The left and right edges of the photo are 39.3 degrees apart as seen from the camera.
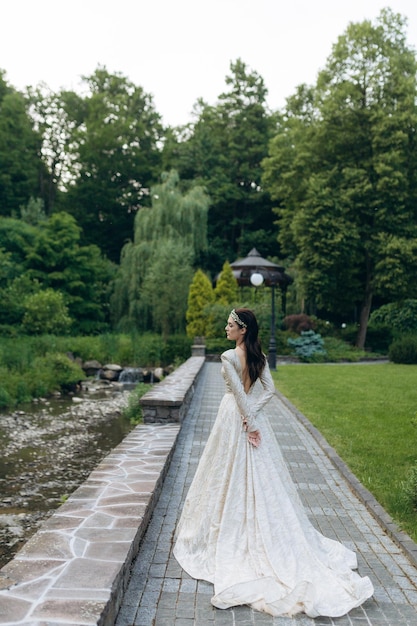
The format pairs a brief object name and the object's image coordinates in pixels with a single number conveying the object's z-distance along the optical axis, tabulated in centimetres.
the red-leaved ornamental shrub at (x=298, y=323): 2902
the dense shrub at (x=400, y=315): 3130
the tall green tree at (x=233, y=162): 3953
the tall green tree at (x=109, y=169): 4109
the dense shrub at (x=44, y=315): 2598
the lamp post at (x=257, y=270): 2781
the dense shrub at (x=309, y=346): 2656
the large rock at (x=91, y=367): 2366
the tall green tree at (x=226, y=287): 2908
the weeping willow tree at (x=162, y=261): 2844
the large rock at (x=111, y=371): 2288
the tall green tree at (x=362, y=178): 2905
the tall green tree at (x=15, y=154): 3847
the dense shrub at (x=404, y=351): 2608
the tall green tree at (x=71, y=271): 3109
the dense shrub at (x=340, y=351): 2719
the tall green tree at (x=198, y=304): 2753
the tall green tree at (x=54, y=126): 4347
